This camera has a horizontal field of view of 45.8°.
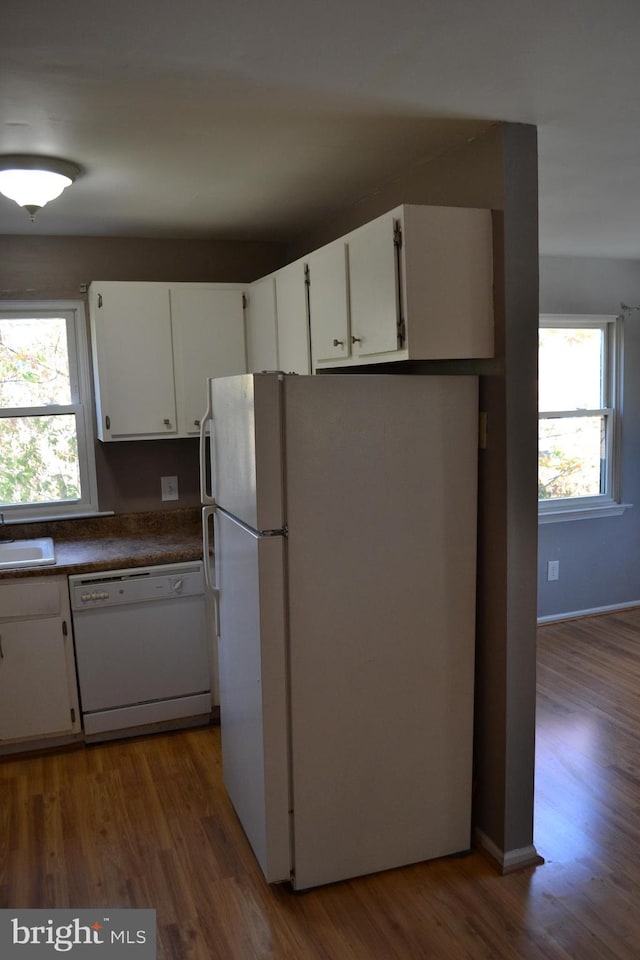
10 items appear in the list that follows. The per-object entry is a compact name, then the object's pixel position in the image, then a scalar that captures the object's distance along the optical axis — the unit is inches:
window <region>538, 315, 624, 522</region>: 194.2
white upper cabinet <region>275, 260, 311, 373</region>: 123.4
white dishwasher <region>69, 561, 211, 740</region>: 130.6
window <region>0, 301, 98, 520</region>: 148.4
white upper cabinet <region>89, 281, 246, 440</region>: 141.5
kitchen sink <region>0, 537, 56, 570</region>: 136.4
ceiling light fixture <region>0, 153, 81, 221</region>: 100.6
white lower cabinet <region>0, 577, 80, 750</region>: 126.8
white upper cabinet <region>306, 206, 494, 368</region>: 90.0
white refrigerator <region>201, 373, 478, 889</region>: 90.0
